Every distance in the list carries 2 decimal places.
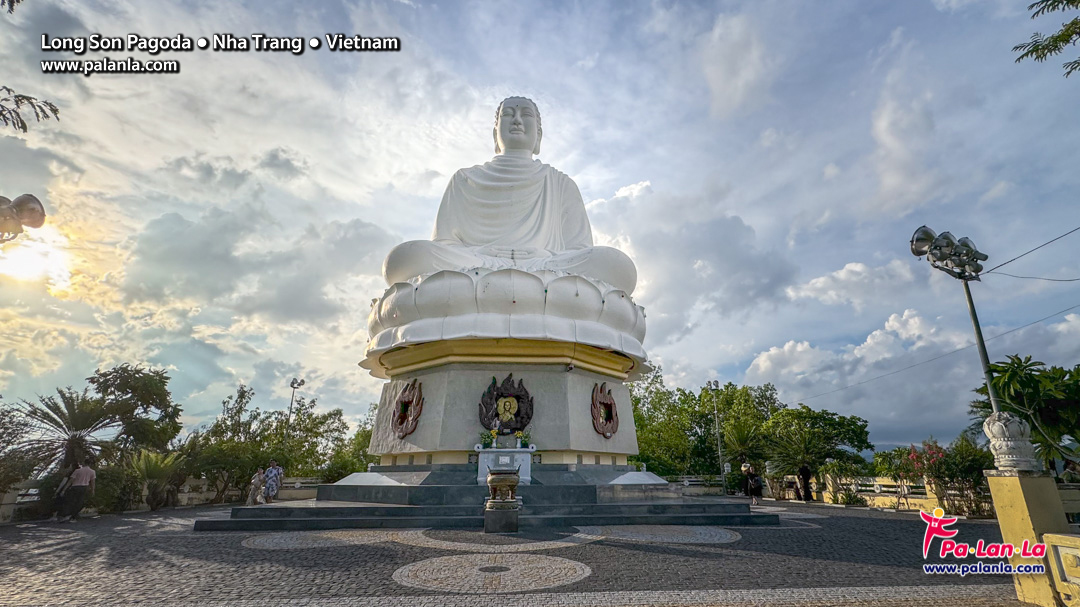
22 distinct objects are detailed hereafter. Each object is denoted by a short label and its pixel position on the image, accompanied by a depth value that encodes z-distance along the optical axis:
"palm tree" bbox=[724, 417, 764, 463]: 28.28
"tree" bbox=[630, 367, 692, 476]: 33.78
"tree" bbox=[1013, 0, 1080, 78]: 8.80
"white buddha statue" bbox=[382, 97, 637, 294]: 15.62
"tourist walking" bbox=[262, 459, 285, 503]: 16.58
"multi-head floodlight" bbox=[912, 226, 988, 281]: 6.36
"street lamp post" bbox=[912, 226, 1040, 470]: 5.12
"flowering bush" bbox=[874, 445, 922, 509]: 14.16
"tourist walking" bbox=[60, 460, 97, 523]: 12.63
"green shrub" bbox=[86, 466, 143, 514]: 14.38
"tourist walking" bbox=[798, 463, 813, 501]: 19.22
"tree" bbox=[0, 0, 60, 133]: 7.46
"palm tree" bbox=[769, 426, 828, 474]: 19.36
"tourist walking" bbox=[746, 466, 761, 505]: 18.47
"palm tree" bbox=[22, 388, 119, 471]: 15.77
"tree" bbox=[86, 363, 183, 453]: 20.27
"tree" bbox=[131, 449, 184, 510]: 16.02
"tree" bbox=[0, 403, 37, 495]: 12.57
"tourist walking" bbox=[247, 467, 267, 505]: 15.79
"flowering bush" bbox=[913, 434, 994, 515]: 12.82
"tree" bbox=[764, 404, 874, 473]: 19.48
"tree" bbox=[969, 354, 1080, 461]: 10.29
